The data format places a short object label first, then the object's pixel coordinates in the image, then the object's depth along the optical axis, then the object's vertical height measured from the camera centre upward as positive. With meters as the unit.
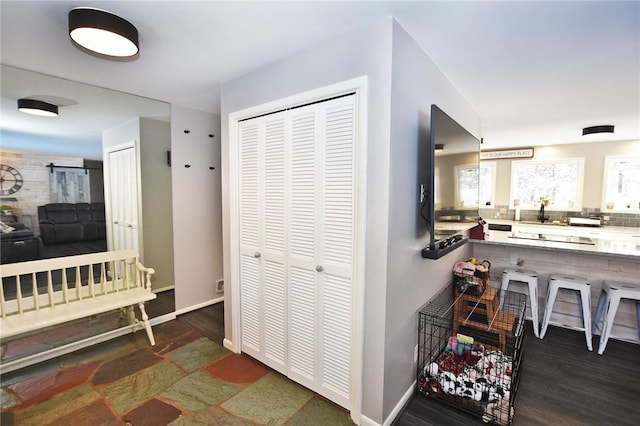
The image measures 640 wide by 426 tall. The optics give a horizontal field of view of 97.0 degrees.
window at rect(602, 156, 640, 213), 4.81 +0.24
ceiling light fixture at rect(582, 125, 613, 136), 3.93 +0.96
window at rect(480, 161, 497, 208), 6.06 +0.28
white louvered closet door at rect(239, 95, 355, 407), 1.80 -0.32
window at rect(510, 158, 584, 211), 5.27 +0.29
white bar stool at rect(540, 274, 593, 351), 2.65 -0.92
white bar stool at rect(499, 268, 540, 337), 2.88 -0.87
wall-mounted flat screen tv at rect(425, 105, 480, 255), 1.86 +0.13
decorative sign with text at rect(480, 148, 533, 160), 5.64 +0.90
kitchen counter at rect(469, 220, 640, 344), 2.76 -0.69
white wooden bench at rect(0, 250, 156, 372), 2.15 -0.85
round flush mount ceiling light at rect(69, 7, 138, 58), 1.48 +0.88
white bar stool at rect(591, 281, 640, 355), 2.51 -0.90
